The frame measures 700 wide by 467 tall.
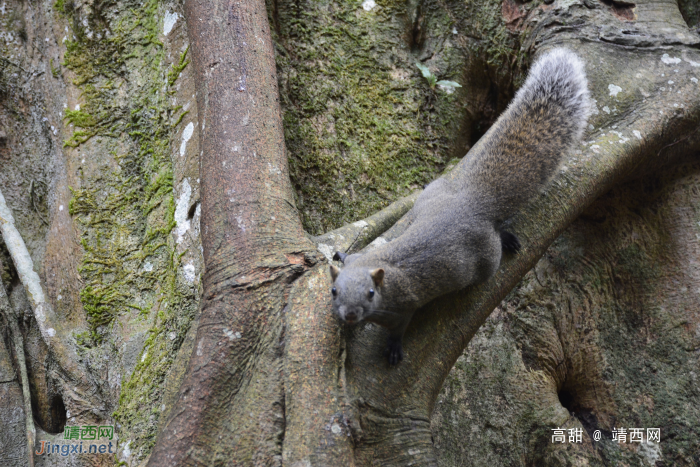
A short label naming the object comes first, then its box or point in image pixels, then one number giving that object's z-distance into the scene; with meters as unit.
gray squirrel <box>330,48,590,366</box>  3.16
